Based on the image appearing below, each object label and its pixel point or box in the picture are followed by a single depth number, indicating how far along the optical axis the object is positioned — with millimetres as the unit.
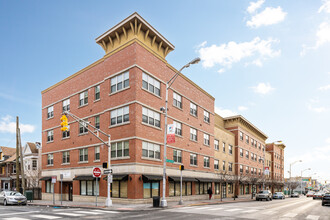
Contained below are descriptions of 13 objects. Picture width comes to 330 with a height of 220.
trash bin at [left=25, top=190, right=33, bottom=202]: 31094
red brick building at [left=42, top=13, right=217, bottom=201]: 26750
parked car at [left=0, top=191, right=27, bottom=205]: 26516
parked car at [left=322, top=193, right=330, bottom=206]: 30419
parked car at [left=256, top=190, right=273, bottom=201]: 42375
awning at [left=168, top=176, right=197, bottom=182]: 30000
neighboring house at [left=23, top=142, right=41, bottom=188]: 51125
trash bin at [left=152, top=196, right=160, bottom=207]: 22125
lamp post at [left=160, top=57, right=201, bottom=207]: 22373
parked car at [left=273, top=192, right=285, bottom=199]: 52675
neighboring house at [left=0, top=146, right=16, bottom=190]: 59803
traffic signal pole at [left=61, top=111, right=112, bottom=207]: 22781
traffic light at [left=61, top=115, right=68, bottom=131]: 18112
